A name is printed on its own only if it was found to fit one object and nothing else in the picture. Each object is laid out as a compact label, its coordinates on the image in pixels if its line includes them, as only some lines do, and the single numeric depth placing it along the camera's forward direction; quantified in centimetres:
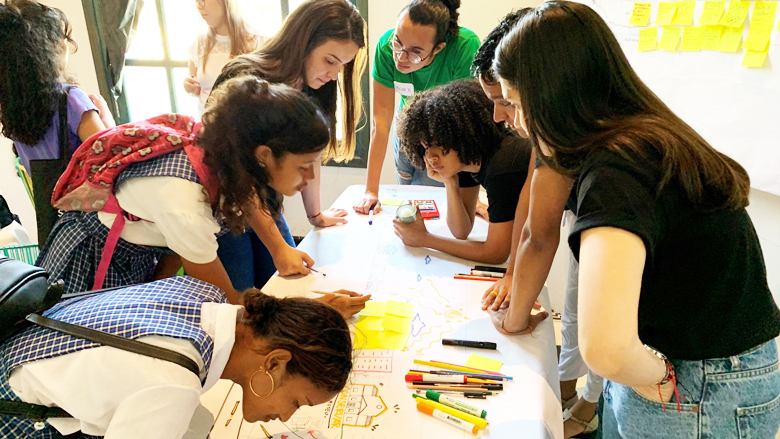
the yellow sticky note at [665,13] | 167
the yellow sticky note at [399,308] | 116
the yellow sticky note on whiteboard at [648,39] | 177
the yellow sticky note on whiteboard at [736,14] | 144
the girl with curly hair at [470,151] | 136
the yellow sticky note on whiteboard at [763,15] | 137
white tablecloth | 85
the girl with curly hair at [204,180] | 106
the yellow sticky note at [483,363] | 98
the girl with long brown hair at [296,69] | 142
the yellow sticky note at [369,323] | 111
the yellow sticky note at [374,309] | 116
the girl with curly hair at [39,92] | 146
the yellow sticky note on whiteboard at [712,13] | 150
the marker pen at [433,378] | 94
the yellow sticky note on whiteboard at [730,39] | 147
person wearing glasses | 170
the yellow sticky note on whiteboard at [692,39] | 159
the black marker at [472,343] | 104
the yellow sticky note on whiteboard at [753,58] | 142
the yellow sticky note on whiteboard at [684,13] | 161
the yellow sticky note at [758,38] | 139
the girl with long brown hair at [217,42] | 233
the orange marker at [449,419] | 83
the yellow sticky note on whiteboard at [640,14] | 179
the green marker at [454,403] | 86
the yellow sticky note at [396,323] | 111
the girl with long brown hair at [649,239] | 60
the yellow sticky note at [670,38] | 168
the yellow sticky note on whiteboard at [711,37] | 153
